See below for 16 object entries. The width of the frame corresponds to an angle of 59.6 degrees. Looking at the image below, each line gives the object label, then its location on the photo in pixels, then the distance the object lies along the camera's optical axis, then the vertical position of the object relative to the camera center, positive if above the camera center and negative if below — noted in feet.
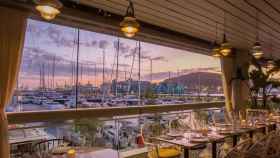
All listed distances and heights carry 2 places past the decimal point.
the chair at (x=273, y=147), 11.04 -2.76
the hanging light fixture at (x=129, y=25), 9.37 +2.43
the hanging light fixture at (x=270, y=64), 24.09 +2.33
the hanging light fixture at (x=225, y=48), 13.93 +2.26
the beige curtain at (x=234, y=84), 24.63 +0.37
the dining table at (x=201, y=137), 11.48 -2.63
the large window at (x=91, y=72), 12.03 +0.97
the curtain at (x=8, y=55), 10.03 +1.42
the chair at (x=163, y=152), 12.08 -3.32
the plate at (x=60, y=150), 8.48 -2.23
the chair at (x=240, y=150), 9.53 -2.53
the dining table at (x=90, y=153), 8.20 -2.30
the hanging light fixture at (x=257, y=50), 15.90 +2.47
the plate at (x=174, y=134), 13.26 -2.57
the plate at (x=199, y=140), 11.90 -2.59
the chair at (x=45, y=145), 10.96 -2.65
